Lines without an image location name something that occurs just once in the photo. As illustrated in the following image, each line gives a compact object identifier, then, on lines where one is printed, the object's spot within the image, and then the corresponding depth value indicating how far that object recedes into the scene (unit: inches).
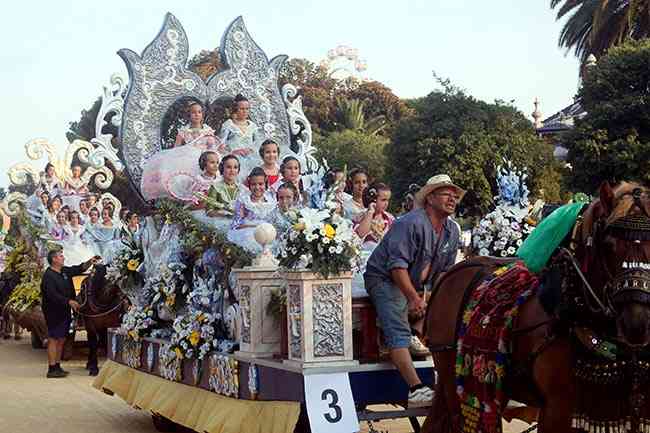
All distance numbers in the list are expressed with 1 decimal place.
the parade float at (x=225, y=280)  270.4
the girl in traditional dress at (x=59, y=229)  745.6
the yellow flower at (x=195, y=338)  337.7
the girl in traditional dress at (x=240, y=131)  426.3
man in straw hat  271.9
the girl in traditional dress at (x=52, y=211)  756.6
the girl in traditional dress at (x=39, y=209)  774.5
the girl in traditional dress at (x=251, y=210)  331.9
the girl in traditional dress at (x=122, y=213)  815.0
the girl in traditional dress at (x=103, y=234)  759.1
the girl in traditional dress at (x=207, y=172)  381.4
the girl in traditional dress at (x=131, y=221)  674.8
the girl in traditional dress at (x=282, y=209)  347.6
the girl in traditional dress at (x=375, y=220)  345.1
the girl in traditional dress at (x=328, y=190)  318.2
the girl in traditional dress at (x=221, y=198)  356.8
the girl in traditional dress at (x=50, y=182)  790.2
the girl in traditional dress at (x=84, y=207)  793.6
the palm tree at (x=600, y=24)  1089.4
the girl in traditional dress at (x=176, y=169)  382.6
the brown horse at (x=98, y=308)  591.5
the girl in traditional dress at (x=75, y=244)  737.6
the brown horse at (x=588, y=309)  181.3
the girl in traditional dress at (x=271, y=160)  399.2
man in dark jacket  587.8
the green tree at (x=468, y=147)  1197.1
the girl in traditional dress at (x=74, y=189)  791.7
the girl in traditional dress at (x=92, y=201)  792.3
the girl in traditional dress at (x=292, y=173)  383.6
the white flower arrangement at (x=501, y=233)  327.9
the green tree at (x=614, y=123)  953.5
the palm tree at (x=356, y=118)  2015.3
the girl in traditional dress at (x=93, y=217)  776.9
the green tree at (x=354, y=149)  1584.6
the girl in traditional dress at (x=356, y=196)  363.6
